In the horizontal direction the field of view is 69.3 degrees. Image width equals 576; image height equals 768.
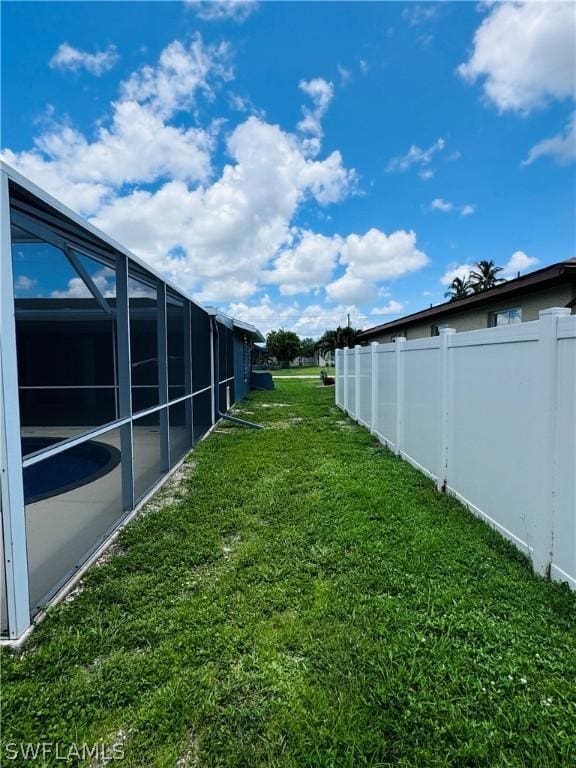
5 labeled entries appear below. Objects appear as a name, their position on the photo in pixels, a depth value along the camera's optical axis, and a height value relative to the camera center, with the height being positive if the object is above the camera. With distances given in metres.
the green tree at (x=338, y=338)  36.84 +2.09
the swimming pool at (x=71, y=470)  4.42 -1.35
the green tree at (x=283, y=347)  50.19 +1.65
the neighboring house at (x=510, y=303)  6.66 +1.18
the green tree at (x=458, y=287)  35.56 +6.30
